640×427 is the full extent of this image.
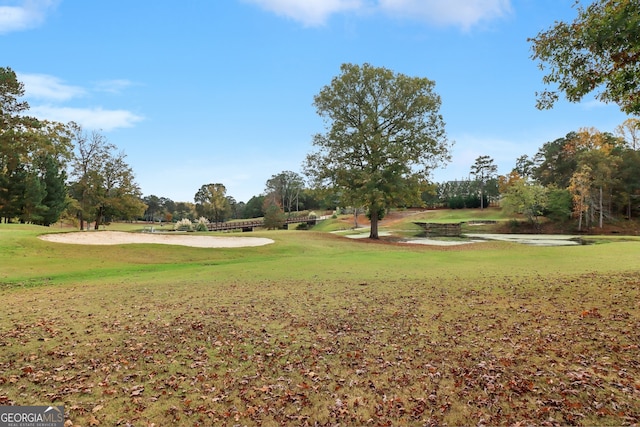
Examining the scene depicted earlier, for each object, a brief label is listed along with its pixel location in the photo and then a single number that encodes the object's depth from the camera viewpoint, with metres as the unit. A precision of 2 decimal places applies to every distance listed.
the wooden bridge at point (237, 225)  57.57
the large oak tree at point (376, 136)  29.25
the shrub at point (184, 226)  44.93
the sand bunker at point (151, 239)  21.47
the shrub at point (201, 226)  44.09
